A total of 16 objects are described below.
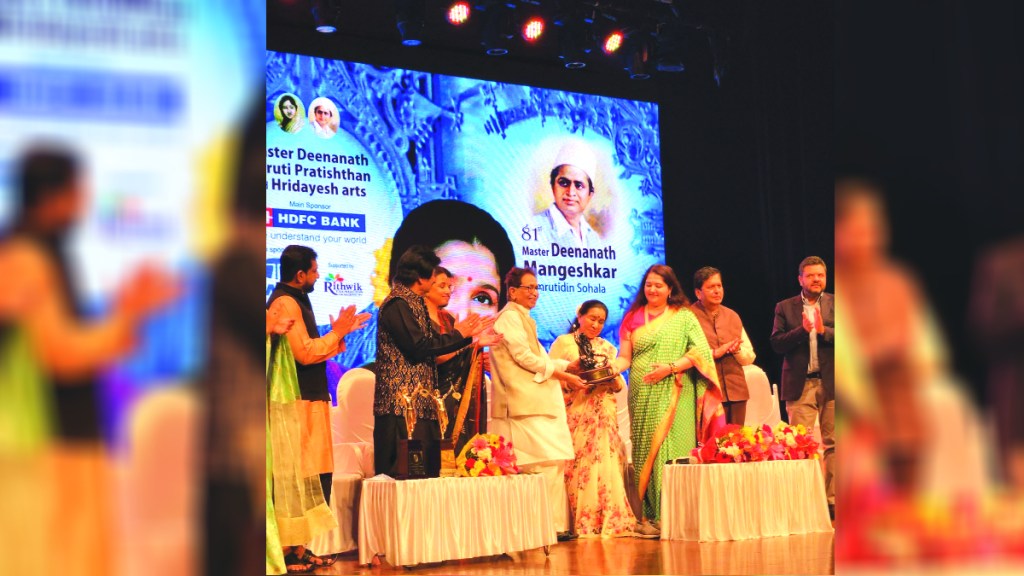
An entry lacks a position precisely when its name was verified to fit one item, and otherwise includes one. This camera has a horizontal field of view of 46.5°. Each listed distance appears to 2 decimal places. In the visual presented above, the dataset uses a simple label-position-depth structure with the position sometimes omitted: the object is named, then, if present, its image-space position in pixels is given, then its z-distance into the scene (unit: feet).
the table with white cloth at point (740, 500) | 22.43
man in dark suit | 25.85
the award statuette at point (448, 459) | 19.44
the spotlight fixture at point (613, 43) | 26.73
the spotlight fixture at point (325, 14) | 22.74
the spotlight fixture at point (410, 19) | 23.93
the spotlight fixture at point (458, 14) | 26.40
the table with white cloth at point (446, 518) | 18.62
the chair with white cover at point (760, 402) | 28.19
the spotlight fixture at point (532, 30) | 26.00
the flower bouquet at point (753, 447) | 22.59
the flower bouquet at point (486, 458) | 19.63
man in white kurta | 23.07
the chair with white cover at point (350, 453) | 20.86
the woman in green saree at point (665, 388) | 24.61
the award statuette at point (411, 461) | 18.89
